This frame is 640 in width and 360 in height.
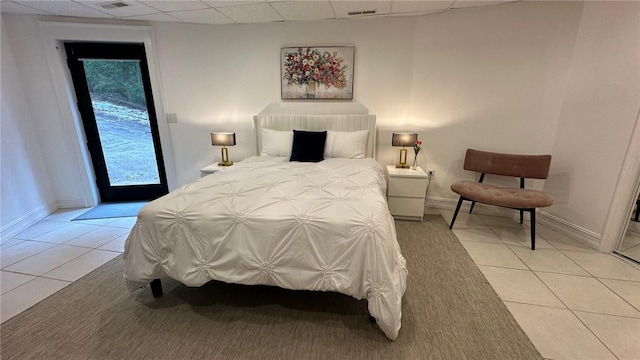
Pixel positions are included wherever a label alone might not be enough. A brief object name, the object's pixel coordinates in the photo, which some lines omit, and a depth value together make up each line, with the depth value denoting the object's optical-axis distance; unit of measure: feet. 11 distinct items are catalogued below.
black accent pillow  10.09
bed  4.78
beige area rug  4.67
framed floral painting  10.98
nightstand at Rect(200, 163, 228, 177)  10.98
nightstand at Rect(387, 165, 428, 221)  9.84
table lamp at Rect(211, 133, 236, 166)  11.39
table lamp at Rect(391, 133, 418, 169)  10.34
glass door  11.16
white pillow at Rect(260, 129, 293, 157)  10.90
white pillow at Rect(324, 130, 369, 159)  10.53
